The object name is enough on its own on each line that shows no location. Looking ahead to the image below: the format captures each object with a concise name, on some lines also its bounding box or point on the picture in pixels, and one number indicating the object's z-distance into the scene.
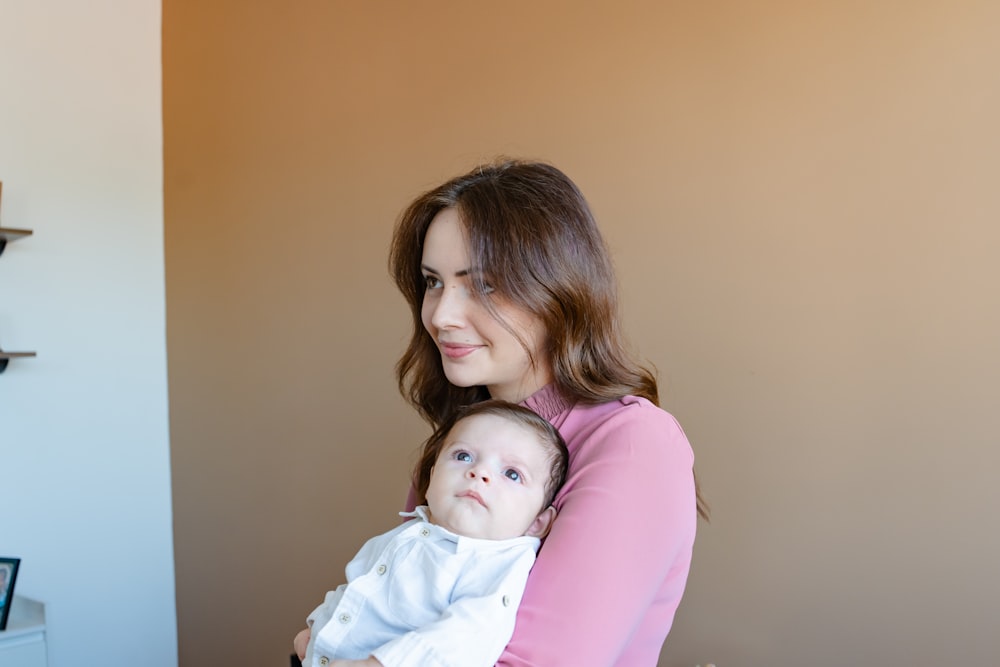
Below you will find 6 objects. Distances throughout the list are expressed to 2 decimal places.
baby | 1.00
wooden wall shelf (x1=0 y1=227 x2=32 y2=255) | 2.95
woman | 1.03
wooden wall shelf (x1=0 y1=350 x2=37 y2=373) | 2.96
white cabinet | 2.74
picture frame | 2.77
